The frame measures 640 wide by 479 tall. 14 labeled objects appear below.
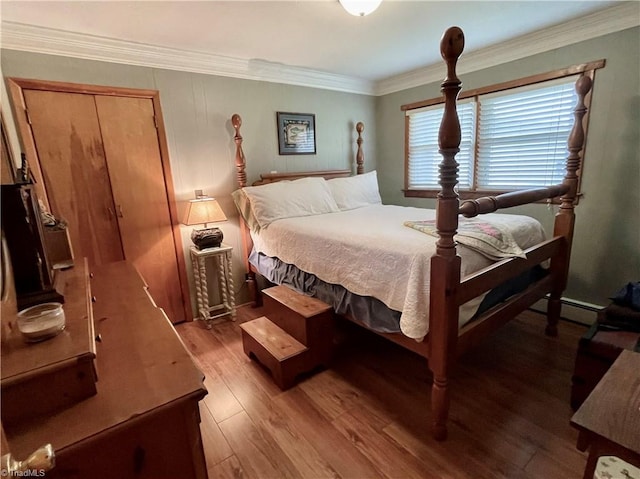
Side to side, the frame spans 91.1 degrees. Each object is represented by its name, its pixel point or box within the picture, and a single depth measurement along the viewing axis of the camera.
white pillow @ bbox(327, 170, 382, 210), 3.22
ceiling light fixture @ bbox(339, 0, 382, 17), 1.73
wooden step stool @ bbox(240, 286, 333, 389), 1.96
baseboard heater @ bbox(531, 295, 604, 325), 2.49
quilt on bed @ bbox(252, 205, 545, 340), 1.50
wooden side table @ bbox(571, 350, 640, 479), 0.86
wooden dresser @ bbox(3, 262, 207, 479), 0.74
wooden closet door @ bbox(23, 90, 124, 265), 2.16
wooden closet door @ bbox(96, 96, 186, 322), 2.41
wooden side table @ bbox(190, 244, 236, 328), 2.73
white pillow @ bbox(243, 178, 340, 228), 2.72
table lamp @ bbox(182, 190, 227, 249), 2.57
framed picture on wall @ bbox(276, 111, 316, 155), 3.20
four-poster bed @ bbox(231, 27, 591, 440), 1.30
